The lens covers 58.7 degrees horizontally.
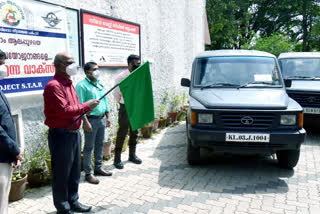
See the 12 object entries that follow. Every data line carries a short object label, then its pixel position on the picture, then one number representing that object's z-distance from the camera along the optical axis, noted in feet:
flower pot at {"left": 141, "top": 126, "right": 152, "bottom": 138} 23.92
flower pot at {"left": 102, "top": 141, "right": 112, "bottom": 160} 18.23
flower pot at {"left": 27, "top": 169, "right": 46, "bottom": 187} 13.93
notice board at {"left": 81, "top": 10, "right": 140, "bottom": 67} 18.11
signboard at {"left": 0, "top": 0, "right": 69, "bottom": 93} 12.75
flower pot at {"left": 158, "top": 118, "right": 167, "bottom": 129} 27.51
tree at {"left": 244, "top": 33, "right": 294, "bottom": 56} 72.64
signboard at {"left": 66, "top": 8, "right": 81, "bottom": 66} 16.71
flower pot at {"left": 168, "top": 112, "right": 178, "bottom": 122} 30.16
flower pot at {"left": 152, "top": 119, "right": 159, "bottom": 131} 25.94
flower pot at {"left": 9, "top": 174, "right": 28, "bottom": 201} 12.40
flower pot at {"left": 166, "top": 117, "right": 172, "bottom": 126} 29.52
